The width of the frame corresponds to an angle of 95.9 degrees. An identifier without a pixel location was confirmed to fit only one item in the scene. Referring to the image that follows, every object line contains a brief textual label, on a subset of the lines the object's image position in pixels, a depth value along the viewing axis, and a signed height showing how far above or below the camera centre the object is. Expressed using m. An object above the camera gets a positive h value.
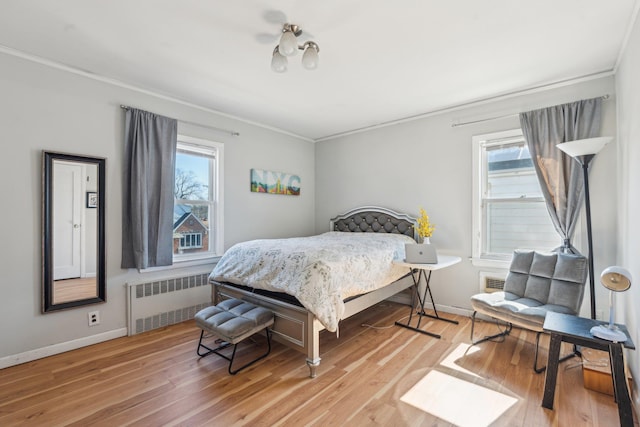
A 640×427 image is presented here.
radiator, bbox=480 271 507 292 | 3.32 -0.78
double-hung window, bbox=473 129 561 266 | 3.18 +0.13
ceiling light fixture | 1.93 +1.15
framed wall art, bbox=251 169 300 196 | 4.21 +0.50
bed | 2.24 -0.59
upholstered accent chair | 2.41 -0.72
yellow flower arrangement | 3.37 -0.18
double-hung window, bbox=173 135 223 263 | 3.50 +0.18
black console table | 1.59 -0.80
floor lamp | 2.30 +0.50
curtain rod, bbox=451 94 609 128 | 3.24 +1.11
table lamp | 1.71 -0.46
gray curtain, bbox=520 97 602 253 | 2.75 +0.59
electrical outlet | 2.79 -1.00
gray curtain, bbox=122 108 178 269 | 3.00 +0.27
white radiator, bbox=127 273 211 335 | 3.03 -0.98
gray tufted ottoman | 2.22 -0.87
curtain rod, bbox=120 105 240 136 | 2.98 +1.11
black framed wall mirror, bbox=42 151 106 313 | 2.55 -0.15
